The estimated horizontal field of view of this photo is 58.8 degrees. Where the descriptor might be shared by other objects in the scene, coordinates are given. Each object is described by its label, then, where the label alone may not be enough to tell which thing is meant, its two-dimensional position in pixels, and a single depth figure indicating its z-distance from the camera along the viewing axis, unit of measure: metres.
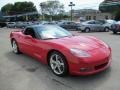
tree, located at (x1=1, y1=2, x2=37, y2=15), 44.66
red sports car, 2.46
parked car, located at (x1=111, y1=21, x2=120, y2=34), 8.62
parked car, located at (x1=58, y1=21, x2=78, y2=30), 14.36
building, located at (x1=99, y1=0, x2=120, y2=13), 42.11
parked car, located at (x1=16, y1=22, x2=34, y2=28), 21.65
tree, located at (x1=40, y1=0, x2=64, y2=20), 37.78
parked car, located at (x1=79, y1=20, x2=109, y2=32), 11.48
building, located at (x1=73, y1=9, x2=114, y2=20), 41.87
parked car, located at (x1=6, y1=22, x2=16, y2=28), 23.66
